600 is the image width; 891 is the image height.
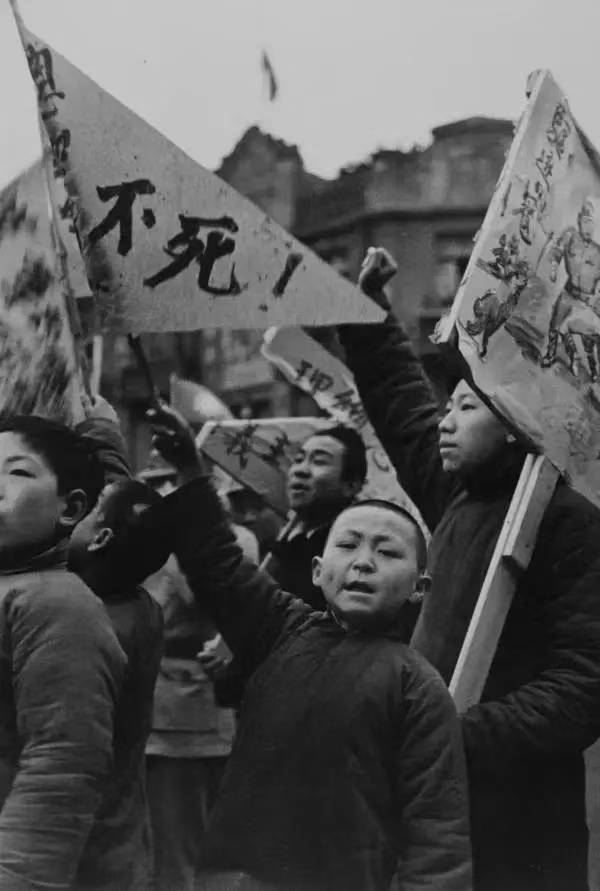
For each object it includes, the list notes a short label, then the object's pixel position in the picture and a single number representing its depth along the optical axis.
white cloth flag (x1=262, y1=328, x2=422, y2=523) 5.44
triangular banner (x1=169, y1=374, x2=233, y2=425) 5.04
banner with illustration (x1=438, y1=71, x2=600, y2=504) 2.93
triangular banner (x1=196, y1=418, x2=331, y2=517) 5.66
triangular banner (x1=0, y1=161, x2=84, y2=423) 3.20
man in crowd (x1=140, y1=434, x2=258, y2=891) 4.46
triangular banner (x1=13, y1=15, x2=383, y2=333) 3.03
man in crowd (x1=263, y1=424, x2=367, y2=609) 4.47
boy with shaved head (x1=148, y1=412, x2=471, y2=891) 2.52
